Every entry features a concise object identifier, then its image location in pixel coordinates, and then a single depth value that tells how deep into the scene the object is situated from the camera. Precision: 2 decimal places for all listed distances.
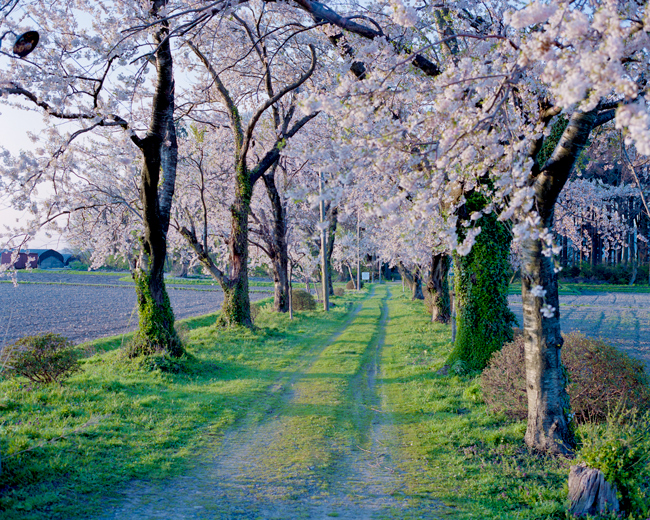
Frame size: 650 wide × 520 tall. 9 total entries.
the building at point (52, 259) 77.12
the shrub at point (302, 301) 24.69
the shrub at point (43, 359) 7.58
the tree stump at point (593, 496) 4.13
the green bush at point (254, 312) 18.37
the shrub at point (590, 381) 6.18
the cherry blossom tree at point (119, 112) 7.31
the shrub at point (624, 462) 4.26
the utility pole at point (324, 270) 22.86
